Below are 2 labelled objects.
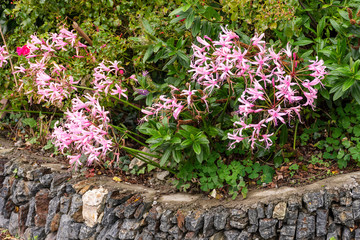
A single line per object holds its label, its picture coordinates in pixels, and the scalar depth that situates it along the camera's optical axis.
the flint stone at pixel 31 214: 3.63
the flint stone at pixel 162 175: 3.20
